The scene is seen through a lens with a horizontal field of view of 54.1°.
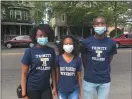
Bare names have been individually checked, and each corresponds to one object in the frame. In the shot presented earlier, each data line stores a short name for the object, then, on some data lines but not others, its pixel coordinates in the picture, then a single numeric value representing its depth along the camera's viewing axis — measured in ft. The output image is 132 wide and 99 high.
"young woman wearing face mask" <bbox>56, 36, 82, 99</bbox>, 5.69
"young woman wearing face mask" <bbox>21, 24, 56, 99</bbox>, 5.59
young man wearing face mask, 5.98
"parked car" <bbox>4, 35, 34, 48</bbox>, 44.06
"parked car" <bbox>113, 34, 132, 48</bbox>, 42.17
